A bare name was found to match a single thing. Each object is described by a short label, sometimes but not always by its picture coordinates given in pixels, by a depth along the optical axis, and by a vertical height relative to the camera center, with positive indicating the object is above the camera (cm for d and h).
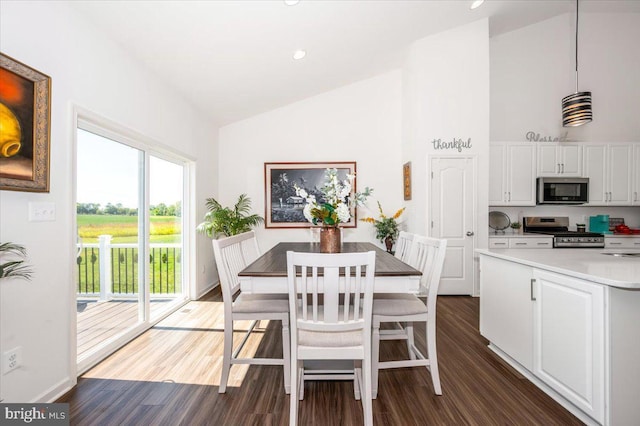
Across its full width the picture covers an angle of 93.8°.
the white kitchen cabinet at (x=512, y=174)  441 +57
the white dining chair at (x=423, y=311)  196 -66
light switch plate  181 +0
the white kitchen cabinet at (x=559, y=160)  442 +78
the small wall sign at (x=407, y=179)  464 +54
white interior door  424 -5
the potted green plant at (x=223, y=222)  431 -14
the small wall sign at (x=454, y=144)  423 +97
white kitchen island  152 -68
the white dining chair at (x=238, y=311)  200 -67
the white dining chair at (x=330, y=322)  153 -60
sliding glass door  242 -25
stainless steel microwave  435 +32
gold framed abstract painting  160 +49
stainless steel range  424 -30
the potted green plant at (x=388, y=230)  477 -28
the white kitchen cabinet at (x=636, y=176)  440 +54
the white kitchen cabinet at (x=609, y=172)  442 +60
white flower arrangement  241 +5
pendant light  296 +104
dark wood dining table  185 -42
